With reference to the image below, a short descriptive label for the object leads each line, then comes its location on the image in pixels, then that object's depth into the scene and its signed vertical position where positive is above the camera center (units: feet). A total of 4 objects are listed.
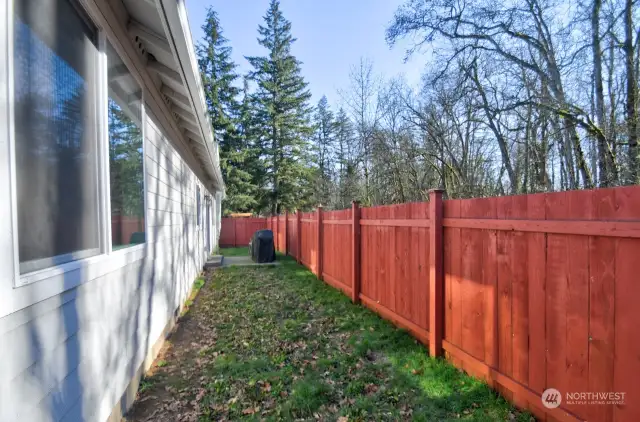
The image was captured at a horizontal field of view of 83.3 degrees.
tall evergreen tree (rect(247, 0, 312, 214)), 89.56 +21.74
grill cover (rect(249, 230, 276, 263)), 37.91 -4.42
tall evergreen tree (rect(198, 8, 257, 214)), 85.30 +23.00
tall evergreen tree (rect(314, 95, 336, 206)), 90.38 +15.14
